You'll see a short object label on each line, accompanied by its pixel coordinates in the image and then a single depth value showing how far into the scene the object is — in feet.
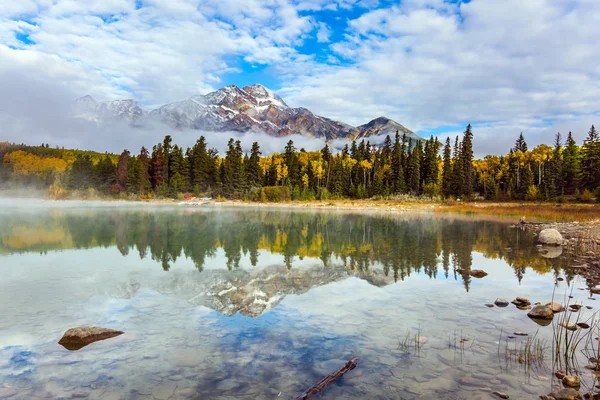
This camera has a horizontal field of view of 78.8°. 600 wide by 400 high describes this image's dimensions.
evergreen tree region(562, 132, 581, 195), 237.04
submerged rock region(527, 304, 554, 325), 28.96
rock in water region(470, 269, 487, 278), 45.92
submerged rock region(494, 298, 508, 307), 33.44
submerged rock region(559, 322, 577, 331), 26.11
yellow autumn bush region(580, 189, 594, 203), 197.14
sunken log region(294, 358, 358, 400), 17.52
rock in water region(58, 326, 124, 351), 24.04
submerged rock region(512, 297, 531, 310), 32.73
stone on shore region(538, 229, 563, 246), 72.64
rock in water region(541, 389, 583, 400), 17.40
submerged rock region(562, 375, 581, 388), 18.66
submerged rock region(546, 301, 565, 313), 31.04
